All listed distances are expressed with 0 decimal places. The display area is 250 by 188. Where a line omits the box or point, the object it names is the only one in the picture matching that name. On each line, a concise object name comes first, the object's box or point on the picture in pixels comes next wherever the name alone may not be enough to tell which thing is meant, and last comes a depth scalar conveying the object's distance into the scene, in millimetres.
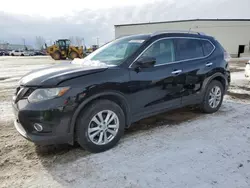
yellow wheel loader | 25578
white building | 34250
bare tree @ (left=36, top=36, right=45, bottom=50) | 100138
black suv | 2750
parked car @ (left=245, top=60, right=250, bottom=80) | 8867
